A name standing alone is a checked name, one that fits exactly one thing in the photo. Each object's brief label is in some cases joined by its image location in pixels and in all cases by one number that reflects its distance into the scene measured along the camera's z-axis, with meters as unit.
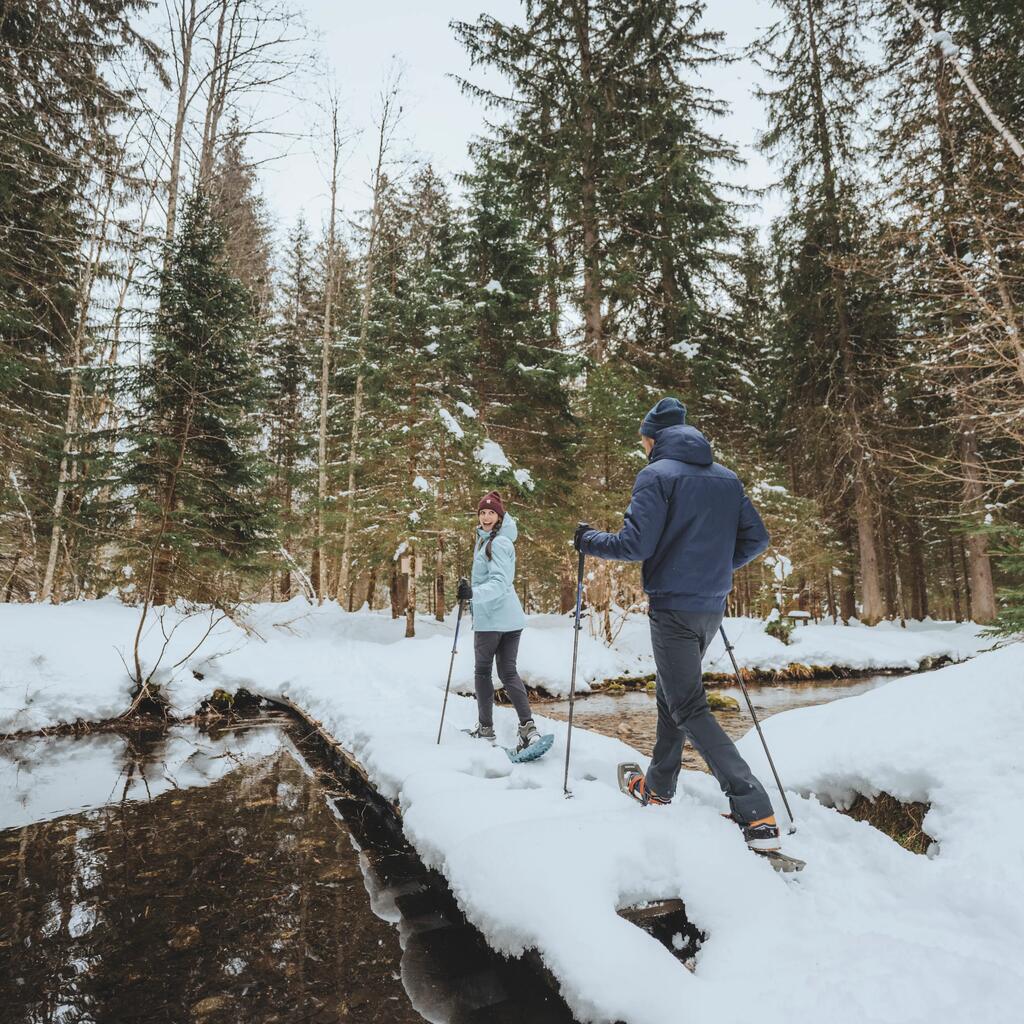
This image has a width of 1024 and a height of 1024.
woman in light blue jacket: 4.98
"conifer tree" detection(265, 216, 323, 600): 20.80
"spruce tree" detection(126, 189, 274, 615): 11.04
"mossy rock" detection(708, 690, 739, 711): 9.40
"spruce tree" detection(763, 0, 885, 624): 16.56
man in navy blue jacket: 2.97
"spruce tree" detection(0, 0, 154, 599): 10.23
